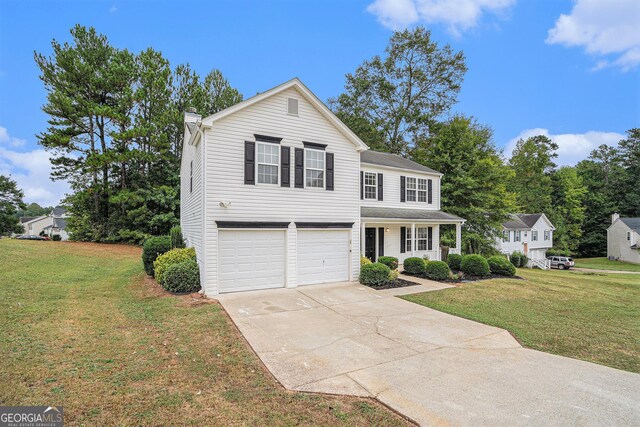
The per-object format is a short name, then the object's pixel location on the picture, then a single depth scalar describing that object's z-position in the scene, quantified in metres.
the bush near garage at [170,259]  10.85
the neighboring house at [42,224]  60.81
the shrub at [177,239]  13.87
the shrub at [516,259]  29.69
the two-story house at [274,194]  9.95
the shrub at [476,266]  14.63
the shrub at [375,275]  11.88
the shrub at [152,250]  13.10
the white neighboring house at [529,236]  33.25
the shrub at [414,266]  14.35
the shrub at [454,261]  15.74
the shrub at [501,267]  15.59
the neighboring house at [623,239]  37.28
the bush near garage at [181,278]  9.94
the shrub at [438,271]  13.46
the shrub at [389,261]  13.60
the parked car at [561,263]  30.47
